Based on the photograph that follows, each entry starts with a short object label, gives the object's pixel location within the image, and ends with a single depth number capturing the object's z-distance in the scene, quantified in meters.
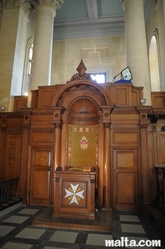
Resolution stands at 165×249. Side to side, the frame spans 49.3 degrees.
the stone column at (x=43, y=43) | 6.34
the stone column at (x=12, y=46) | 6.10
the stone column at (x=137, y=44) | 5.55
